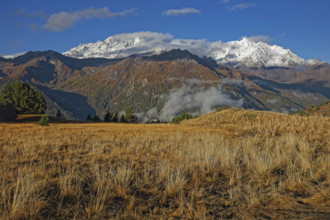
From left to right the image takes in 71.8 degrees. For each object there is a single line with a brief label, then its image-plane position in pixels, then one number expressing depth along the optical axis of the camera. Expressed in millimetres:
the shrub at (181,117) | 56175
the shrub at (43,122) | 31806
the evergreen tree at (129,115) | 86438
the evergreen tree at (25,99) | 65438
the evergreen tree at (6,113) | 41928
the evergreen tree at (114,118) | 81625
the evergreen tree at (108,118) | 84612
